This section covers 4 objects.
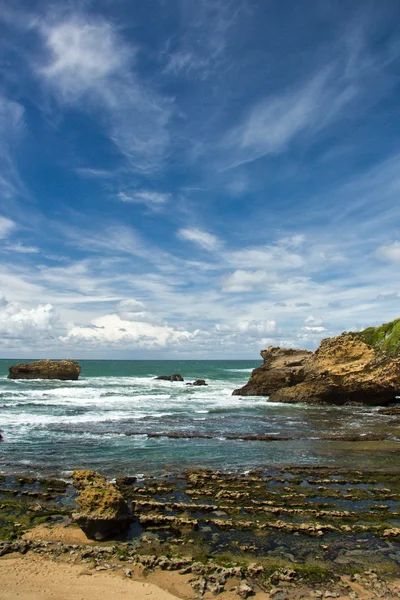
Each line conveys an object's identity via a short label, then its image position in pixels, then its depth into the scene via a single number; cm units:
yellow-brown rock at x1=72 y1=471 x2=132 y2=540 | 1017
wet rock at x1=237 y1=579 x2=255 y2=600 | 783
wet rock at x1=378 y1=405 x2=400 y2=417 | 3288
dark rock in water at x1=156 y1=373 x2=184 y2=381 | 8081
